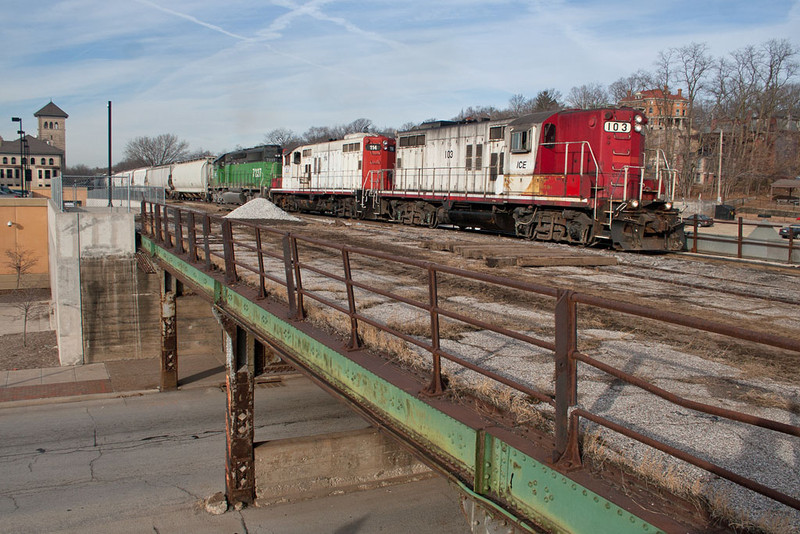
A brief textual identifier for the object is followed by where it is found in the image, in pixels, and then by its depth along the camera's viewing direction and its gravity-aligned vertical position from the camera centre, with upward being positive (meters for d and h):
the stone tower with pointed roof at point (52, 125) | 134.62 +15.76
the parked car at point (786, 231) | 12.82 -0.99
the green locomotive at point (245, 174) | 37.09 +1.64
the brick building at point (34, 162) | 111.69 +6.24
